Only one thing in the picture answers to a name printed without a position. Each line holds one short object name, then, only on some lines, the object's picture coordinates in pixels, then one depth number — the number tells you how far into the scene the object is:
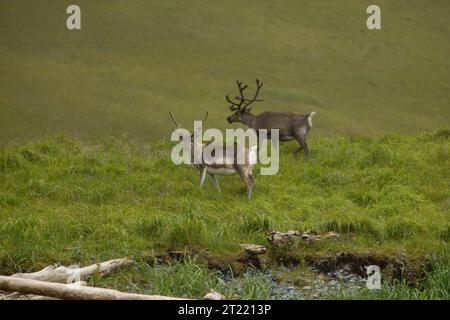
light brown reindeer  24.44
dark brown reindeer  28.98
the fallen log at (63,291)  14.59
